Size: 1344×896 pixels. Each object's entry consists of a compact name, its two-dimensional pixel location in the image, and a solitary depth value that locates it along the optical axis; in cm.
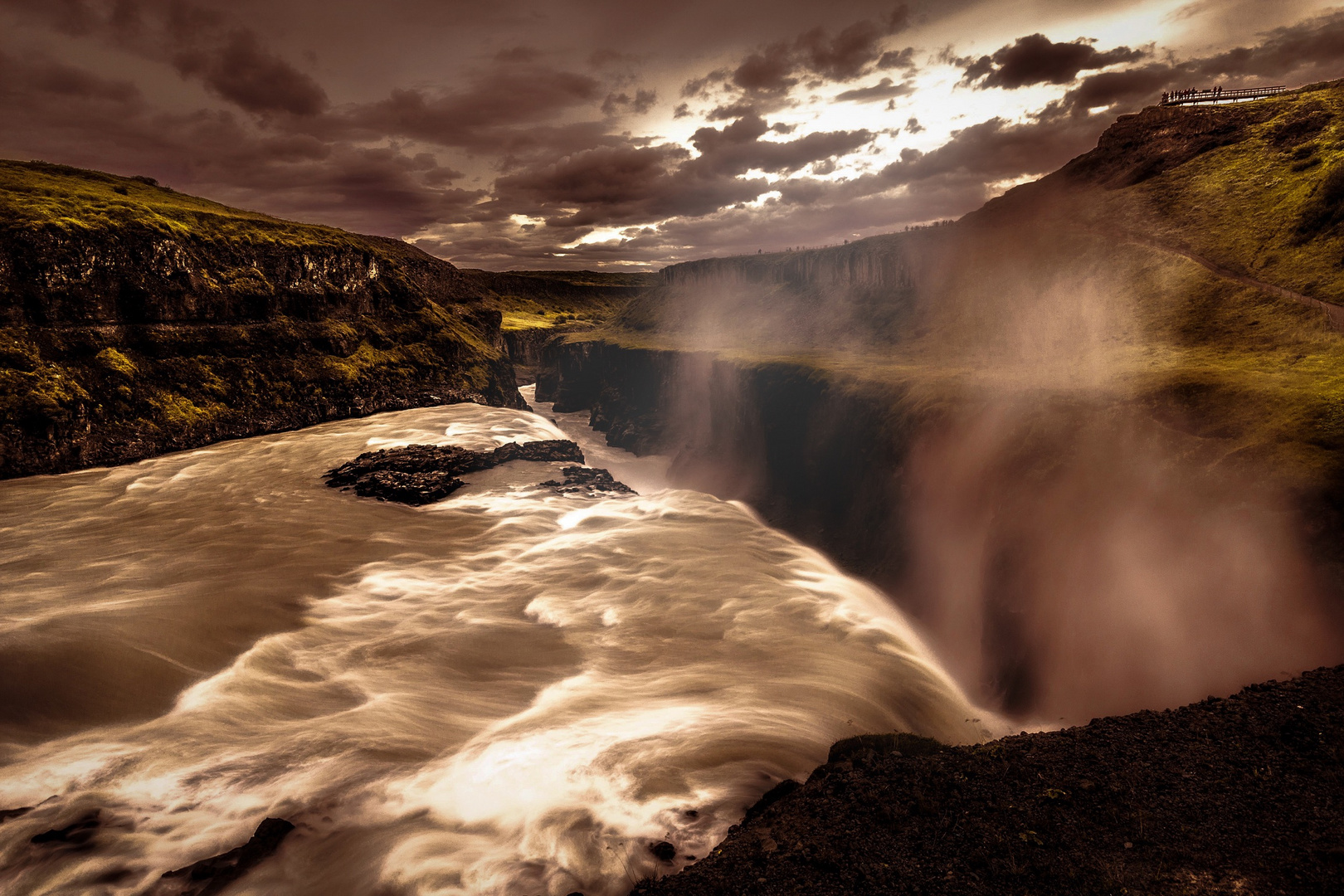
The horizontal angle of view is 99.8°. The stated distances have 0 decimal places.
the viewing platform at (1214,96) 5531
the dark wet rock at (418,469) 3378
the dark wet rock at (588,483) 3694
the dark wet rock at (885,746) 1080
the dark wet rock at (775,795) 955
